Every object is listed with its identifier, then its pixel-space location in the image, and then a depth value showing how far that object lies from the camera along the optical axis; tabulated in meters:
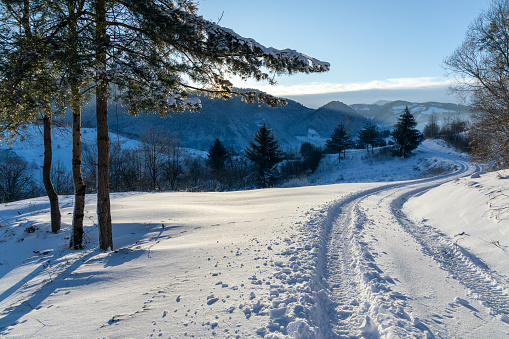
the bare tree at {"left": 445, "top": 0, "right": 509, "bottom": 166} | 10.67
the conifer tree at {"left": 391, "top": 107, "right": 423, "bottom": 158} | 40.94
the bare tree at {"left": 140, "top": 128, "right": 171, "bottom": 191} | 25.86
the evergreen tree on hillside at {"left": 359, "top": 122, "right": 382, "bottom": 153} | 48.78
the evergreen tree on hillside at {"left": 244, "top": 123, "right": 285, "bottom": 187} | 30.95
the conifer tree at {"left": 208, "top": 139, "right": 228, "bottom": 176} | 37.47
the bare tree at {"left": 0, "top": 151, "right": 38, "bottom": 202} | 21.00
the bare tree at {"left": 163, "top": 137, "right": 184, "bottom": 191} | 27.27
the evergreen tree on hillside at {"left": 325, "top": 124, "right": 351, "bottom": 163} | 47.28
